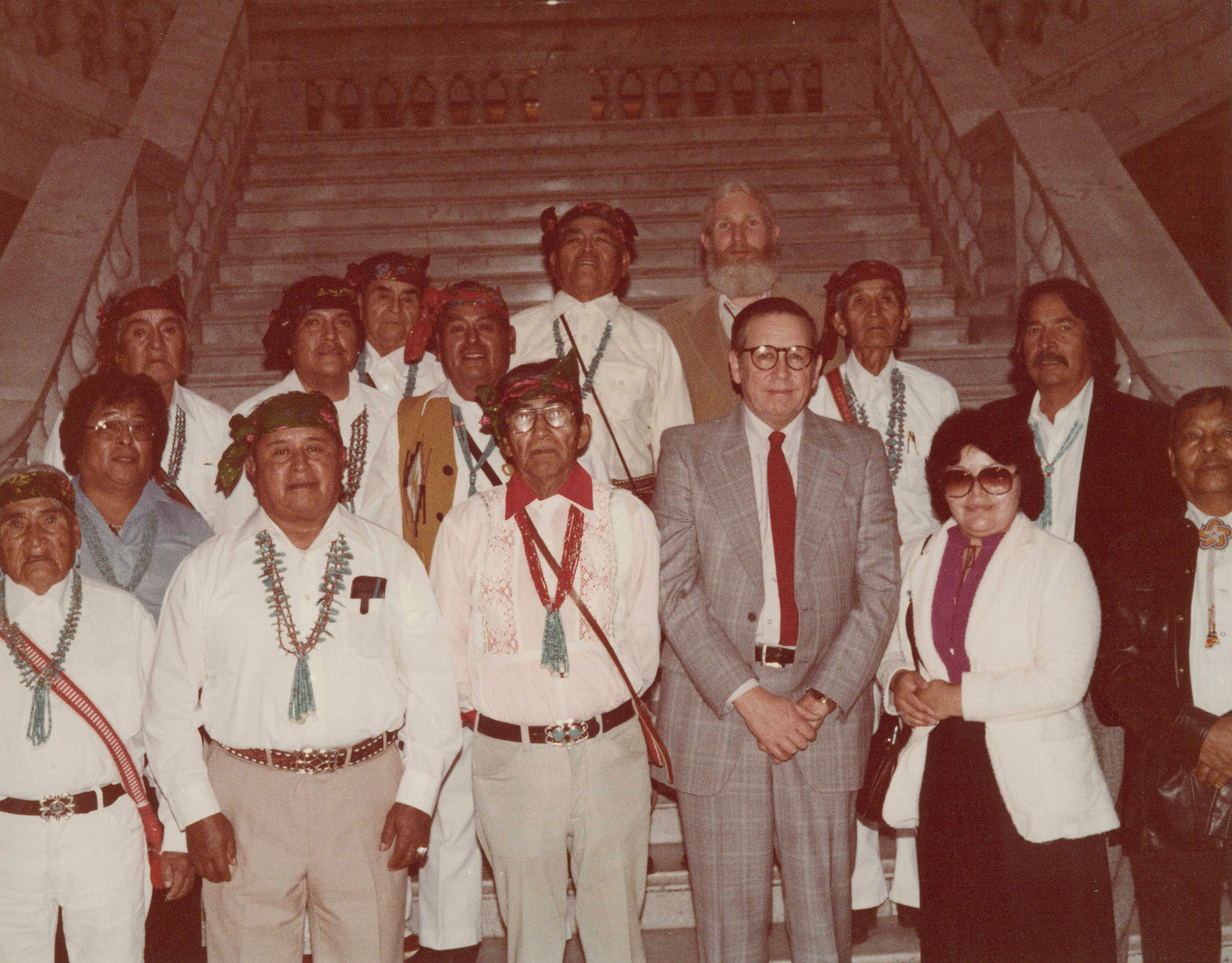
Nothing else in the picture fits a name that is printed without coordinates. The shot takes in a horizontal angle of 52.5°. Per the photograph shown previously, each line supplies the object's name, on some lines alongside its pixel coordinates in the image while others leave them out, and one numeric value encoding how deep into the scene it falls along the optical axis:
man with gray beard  4.80
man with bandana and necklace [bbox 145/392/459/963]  3.17
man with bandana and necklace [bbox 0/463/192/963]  3.26
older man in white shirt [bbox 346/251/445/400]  5.04
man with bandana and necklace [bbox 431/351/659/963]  3.31
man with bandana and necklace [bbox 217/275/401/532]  4.51
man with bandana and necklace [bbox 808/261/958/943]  4.30
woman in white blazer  3.19
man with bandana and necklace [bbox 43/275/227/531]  4.38
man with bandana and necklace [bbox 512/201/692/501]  4.43
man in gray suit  3.34
